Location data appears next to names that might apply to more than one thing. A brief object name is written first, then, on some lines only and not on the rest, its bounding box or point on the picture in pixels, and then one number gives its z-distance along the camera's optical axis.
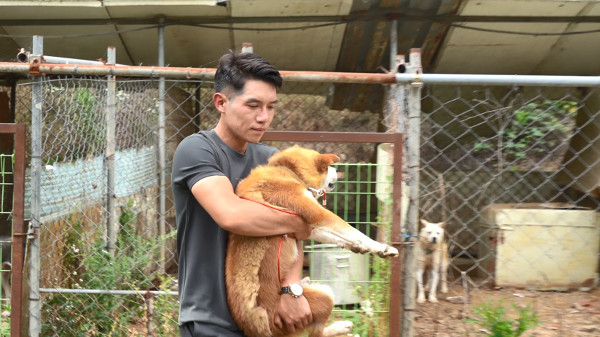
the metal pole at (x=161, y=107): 4.43
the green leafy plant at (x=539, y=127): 6.23
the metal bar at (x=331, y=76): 3.13
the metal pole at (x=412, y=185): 3.17
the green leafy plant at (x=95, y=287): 3.89
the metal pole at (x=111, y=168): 4.65
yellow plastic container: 6.14
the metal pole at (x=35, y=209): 3.33
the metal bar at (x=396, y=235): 3.12
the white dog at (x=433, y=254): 6.54
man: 1.90
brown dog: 1.97
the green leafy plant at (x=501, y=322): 3.50
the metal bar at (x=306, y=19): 6.38
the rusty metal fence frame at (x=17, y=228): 3.18
